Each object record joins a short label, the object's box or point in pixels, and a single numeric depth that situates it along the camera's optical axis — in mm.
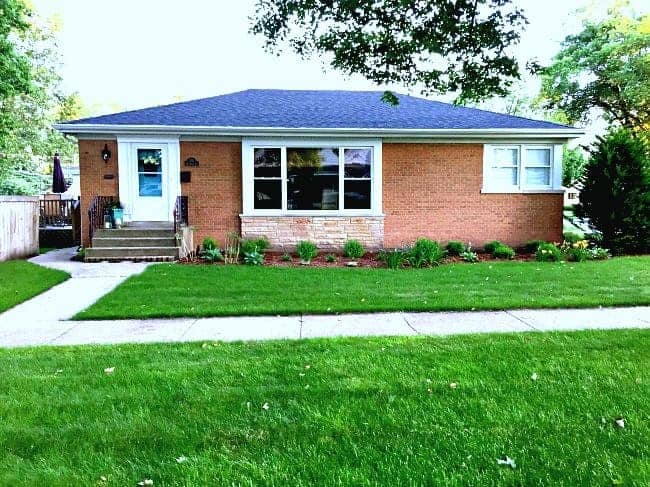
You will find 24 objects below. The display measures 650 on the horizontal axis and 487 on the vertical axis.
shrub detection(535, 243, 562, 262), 11237
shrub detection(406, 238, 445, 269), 10414
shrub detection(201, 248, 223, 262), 11062
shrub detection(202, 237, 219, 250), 11952
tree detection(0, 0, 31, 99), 12828
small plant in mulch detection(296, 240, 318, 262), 11203
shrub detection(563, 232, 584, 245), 13012
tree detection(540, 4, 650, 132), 21297
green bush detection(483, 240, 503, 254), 12550
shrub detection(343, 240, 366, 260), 11938
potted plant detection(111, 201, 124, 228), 12203
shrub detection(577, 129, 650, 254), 11820
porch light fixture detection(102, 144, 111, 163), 12398
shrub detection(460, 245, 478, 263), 11484
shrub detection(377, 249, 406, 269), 10250
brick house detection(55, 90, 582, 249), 12477
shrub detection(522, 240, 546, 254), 12798
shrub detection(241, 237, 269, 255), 11724
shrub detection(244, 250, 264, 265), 10750
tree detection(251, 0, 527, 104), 6969
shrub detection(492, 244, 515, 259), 12008
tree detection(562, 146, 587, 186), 26203
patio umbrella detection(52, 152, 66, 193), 16797
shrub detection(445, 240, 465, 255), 12328
